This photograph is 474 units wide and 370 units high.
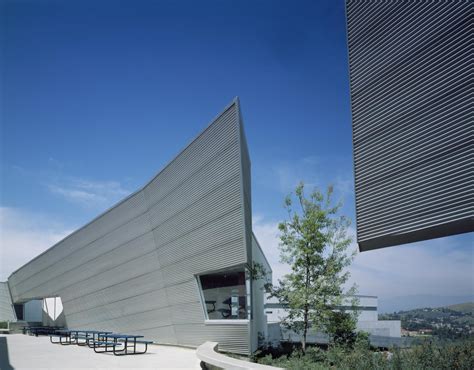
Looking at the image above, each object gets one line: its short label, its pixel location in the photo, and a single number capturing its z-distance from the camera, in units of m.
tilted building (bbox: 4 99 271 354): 16.30
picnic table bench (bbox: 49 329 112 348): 21.45
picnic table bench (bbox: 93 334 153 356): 16.95
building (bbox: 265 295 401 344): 17.81
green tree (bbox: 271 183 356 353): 14.95
